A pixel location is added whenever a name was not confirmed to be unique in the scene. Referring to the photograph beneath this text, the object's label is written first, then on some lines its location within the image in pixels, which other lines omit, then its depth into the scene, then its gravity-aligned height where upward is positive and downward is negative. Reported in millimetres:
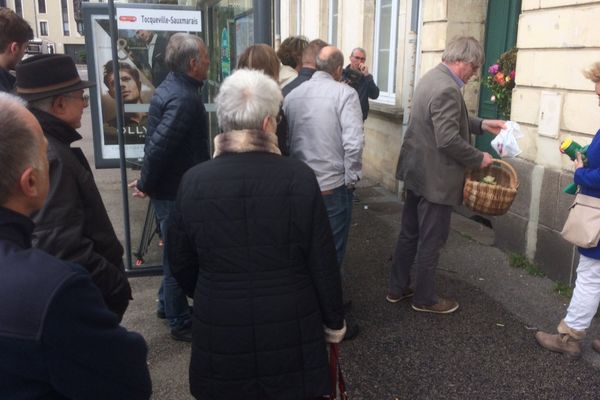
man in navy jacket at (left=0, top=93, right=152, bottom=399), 1135 -517
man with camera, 6762 -283
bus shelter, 4367 -8
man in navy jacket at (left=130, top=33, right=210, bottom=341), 3359 -394
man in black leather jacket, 2104 -504
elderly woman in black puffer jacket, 2121 -750
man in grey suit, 3693 -652
